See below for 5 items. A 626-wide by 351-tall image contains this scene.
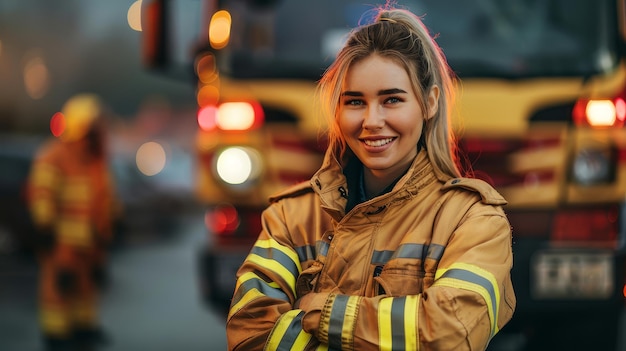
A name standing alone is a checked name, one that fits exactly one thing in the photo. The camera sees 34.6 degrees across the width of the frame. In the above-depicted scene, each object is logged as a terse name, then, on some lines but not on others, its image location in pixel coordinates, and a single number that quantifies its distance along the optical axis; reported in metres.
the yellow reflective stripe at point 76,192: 7.83
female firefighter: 2.12
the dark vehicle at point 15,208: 13.66
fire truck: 4.88
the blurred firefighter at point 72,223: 7.43
